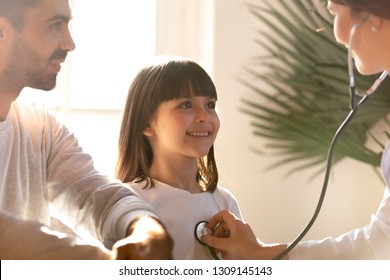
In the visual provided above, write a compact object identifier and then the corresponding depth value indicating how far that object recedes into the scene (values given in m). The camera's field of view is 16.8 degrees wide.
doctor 2.40
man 2.43
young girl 2.51
